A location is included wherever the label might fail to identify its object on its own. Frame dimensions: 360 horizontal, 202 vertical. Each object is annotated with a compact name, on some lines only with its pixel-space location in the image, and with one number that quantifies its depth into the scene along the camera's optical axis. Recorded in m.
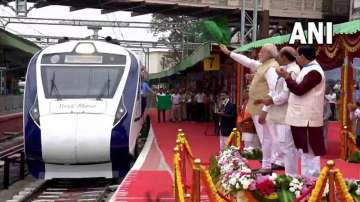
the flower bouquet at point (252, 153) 10.36
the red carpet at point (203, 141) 11.93
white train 11.12
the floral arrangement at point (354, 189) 5.47
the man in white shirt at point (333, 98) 20.84
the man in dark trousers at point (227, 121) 12.63
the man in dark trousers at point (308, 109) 6.52
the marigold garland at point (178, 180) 6.41
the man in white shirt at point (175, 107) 29.93
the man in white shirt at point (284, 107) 7.02
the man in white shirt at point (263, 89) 8.01
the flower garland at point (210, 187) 5.61
